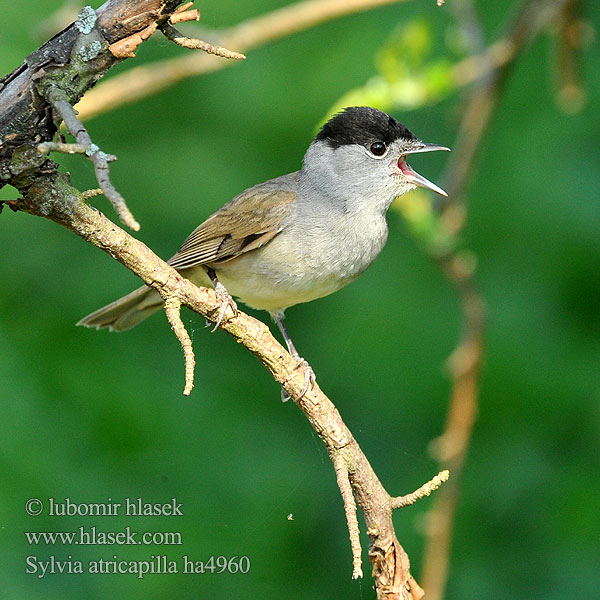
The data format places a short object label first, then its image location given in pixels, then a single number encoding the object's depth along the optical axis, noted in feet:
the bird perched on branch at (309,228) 24.23
